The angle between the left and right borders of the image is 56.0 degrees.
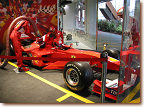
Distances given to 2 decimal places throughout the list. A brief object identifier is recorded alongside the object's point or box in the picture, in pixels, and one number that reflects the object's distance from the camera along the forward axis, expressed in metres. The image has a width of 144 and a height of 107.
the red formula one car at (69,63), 3.16
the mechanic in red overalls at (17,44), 4.90
